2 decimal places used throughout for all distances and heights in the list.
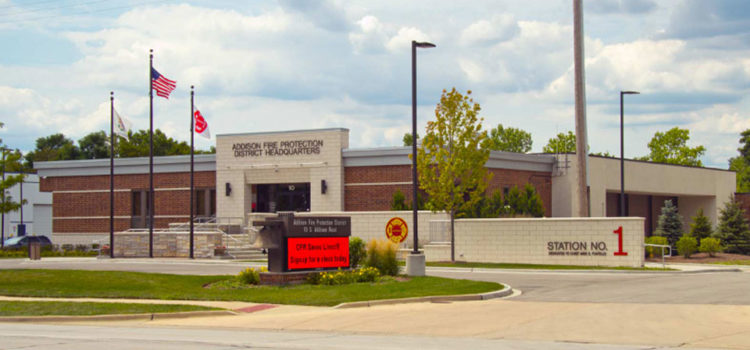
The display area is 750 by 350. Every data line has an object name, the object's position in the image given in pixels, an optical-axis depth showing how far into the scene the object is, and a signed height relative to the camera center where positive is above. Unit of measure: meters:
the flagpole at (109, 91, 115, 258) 41.31 +3.37
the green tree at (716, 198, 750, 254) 44.72 -1.81
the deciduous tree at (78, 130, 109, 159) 117.88 +7.36
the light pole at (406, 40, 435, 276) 24.67 +0.93
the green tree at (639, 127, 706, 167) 87.94 +5.41
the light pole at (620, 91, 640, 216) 42.19 +3.55
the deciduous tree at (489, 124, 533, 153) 102.40 +7.46
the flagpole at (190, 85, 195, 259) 40.59 +3.21
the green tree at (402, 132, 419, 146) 111.05 +7.80
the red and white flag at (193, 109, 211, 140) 42.47 +3.78
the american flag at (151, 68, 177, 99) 40.69 +5.53
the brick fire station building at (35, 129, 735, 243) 45.66 +0.97
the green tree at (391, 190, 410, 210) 42.41 -0.25
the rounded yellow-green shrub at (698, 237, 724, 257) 40.56 -2.37
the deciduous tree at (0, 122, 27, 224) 50.44 +1.15
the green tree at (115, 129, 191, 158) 95.64 +6.22
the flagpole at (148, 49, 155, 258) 40.88 +3.92
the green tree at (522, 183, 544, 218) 42.72 -0.25
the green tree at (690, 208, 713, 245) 44.66 -1.75
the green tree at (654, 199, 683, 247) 45.44 -1.57
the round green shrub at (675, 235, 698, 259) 40.09 -2.33
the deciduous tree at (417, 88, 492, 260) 34.72 +1.76
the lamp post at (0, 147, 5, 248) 51.75 -0.13
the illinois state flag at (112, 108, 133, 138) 41.28 +3.54
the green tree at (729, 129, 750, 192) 110.69 +4.71
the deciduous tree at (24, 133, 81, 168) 117.38 +6.82
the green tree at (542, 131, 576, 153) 91.47 +6.22
